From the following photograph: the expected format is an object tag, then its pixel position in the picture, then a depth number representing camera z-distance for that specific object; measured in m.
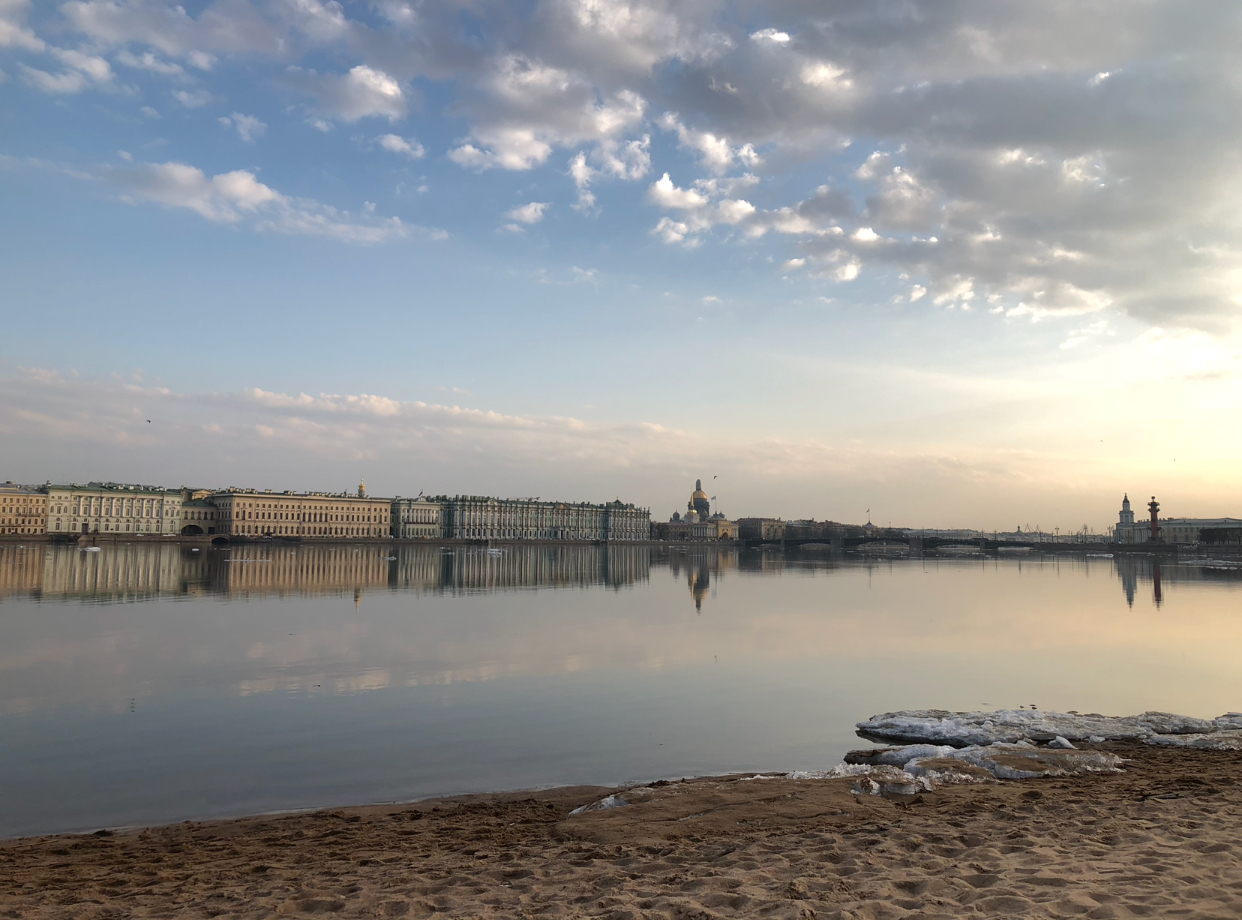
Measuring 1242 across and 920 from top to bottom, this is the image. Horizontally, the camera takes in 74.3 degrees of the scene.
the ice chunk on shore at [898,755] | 12.45
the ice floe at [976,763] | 11.19
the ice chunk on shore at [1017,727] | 13.80
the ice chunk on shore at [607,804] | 9.83
